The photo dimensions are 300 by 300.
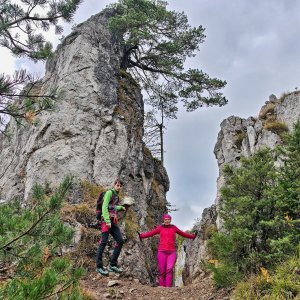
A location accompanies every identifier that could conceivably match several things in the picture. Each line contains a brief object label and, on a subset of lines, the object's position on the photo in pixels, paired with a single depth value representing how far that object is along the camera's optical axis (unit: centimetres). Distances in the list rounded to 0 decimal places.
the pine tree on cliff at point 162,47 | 1762
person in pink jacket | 1003
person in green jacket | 891
